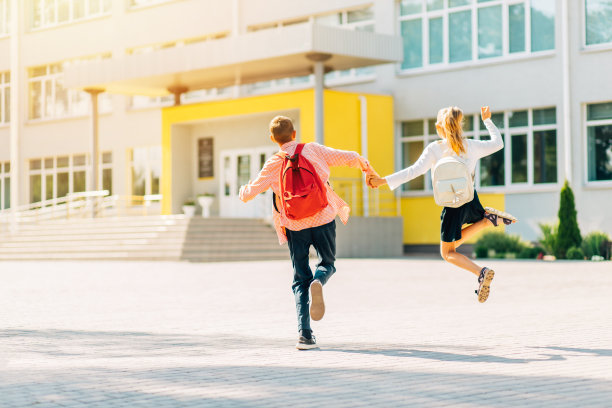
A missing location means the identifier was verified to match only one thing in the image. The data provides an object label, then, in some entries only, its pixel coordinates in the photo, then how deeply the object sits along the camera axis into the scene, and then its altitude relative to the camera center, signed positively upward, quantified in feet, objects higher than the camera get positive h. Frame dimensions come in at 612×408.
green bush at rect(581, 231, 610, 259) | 77.25 -3.45
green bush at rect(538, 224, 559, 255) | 78.59 -2.92
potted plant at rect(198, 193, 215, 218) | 105.19 +0.31
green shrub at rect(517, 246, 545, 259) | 80.64 -4.18
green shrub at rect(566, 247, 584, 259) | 76.64 -4.03
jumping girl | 26.86 +0.64
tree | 77.71 -2.12
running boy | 24.75 -0.41
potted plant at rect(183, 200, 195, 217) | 104.94 -0.20
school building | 84.23 +10.66
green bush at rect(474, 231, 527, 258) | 83.15 -3.63
